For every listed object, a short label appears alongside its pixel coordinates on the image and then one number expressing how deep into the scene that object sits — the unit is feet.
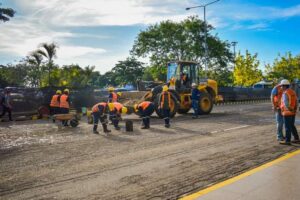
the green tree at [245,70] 175.63
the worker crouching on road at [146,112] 43.60
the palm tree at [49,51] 127.65
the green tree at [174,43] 146.92
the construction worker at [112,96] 48.23
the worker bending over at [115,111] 42.78
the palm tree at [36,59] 131.33
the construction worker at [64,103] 51.21
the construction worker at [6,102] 62.23
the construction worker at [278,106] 30.99
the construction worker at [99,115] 40.52
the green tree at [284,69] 212.23
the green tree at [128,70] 324.60
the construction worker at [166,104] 44.55
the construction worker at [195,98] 55.93
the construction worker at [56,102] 54.78
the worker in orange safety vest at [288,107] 29.63
